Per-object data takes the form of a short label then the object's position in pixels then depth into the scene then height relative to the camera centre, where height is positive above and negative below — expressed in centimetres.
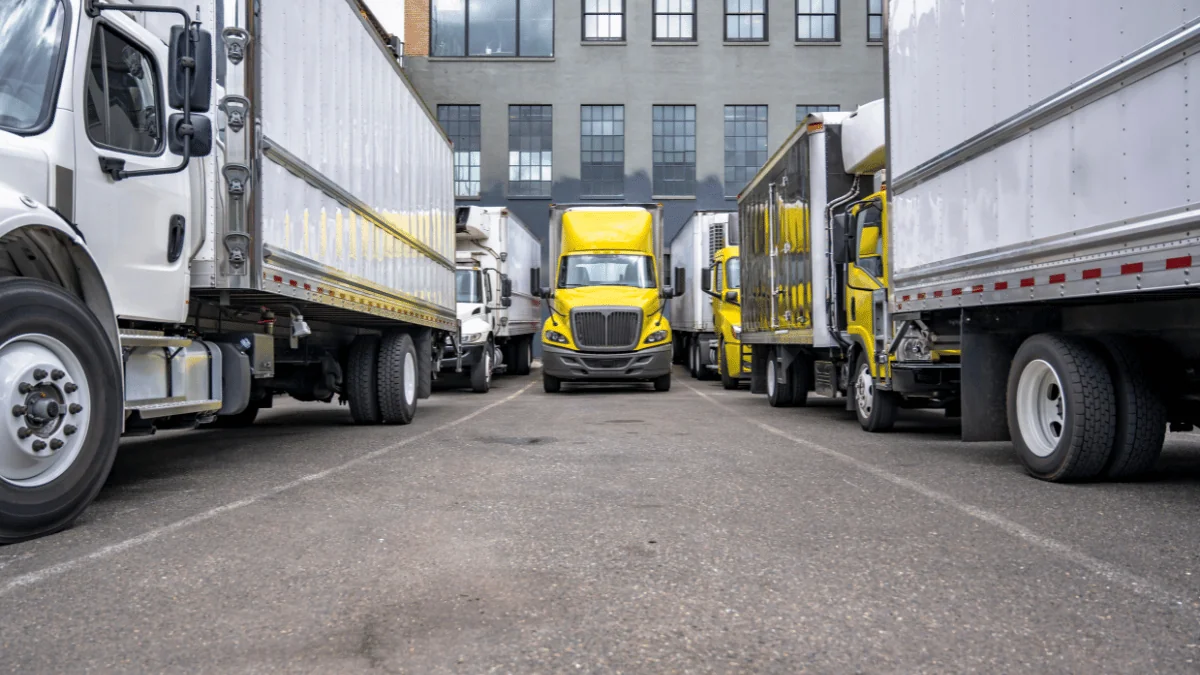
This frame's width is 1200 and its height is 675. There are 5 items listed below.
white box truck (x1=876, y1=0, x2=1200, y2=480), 514 +73
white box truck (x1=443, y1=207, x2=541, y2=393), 1836 +112
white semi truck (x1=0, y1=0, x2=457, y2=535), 485 +78
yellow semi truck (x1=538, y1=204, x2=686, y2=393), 1775 +79
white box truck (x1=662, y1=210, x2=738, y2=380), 2220 +124
